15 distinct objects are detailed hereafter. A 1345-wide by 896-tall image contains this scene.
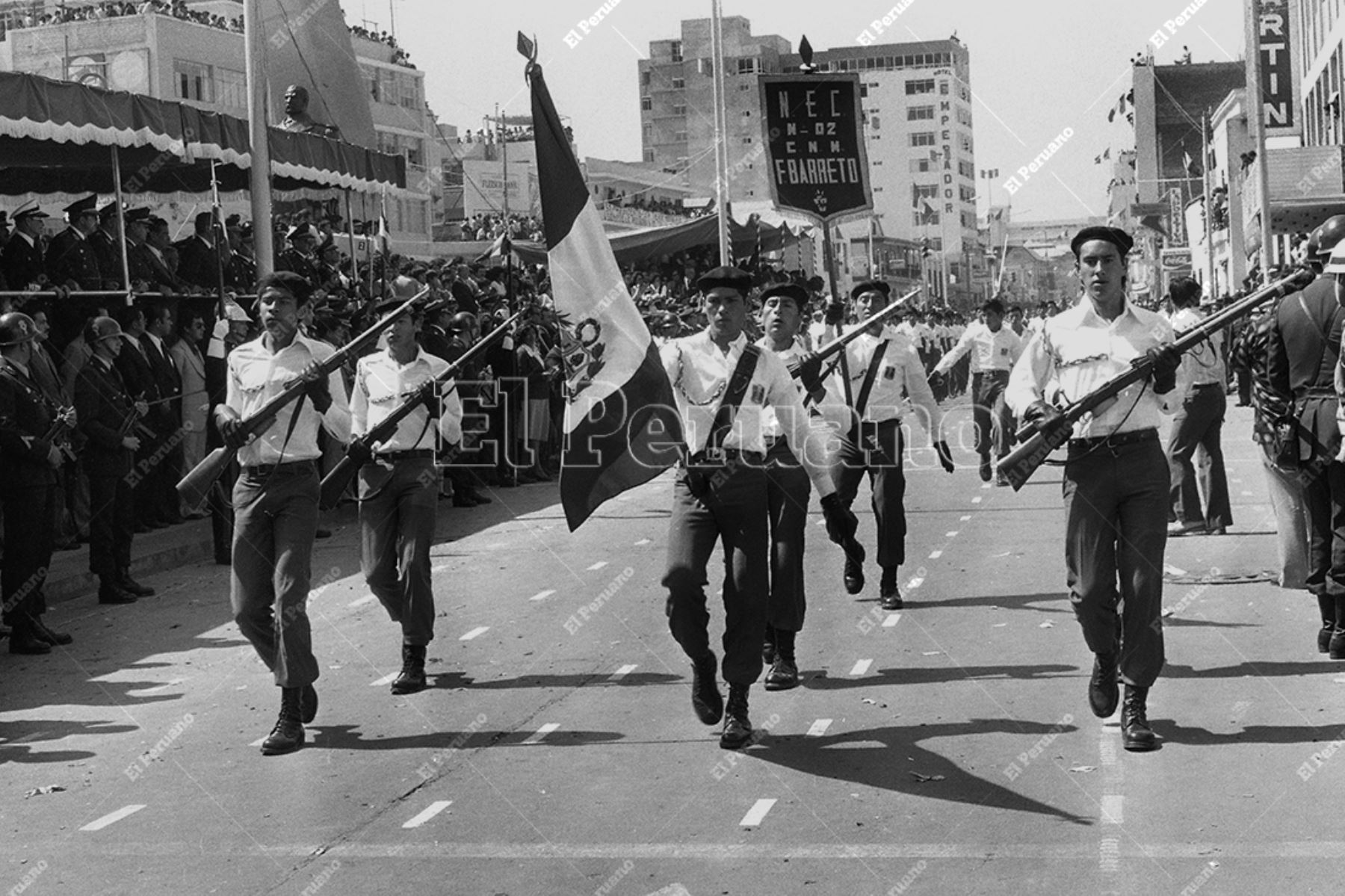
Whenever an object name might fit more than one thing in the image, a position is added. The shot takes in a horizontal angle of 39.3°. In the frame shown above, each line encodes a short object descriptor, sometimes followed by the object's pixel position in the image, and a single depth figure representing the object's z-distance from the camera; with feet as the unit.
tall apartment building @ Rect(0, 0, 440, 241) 156.35
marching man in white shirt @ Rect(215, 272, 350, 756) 27.14
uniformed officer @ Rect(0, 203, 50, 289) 52.37
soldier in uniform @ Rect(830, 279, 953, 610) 37.45
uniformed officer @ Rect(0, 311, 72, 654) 36.14
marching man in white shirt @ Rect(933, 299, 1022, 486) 63.77
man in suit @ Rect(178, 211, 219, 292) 59.47
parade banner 54.34
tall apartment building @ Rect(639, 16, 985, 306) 393.29
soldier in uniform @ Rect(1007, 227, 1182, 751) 24.61
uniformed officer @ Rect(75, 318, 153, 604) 42.63
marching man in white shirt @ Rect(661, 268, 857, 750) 25.88
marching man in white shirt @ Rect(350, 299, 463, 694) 30.99
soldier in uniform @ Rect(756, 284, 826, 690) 27.43
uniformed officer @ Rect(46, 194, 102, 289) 53.06
